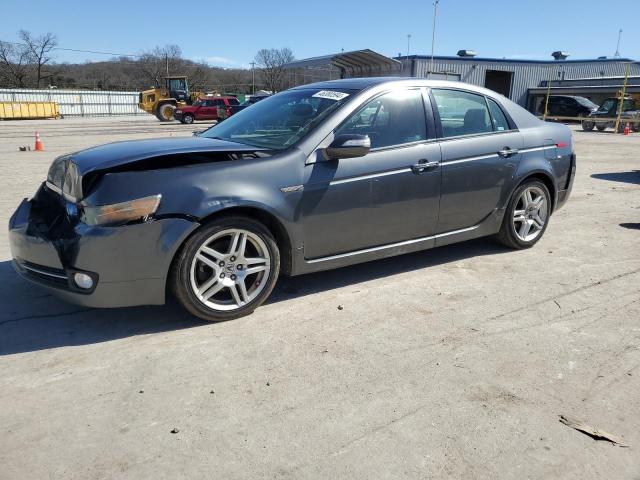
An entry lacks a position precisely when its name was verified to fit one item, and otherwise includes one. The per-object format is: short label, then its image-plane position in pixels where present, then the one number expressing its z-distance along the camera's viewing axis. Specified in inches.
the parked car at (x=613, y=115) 1013.8
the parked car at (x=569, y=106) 1230.3
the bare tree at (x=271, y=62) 2995.6
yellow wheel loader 1376.7
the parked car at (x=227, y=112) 1236.3
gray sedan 125.6
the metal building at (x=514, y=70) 1483.8
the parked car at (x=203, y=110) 1253.1
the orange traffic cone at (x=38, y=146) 578.9
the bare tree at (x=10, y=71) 2977.4
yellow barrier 1534.2
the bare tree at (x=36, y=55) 3184.1
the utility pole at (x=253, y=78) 3290.4
